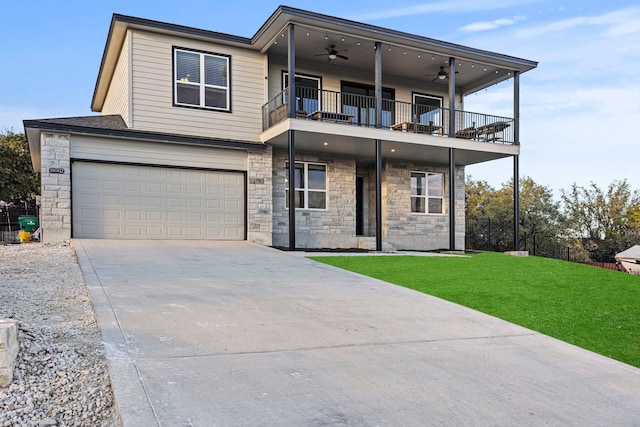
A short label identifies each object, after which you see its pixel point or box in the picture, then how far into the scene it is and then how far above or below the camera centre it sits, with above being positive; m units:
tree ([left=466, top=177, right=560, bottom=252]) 28.08 -0.38
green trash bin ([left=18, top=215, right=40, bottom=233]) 18.19 -0.34
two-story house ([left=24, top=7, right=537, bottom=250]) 13.39 +2.28
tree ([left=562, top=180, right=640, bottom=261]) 27.92 -0.21
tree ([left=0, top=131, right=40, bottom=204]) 25.77 +2.32
